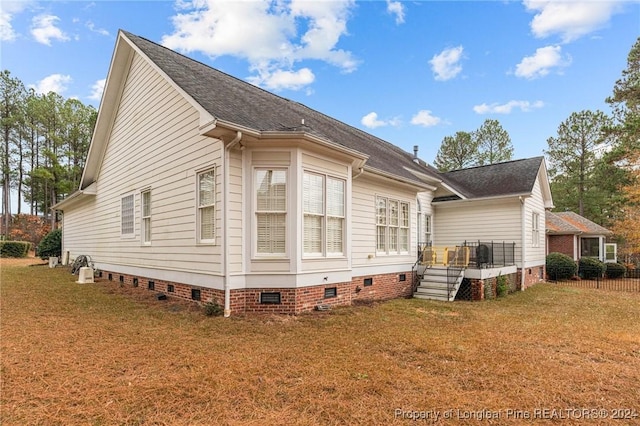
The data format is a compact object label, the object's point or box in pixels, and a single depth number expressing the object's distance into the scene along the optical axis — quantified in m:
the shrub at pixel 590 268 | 19.78
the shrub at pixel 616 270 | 20.58
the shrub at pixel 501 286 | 11.52
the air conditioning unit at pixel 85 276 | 12.02
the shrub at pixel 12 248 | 26.05
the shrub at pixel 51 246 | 21.14
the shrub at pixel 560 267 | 18.05
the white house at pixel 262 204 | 7.12
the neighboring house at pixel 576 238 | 21.55
